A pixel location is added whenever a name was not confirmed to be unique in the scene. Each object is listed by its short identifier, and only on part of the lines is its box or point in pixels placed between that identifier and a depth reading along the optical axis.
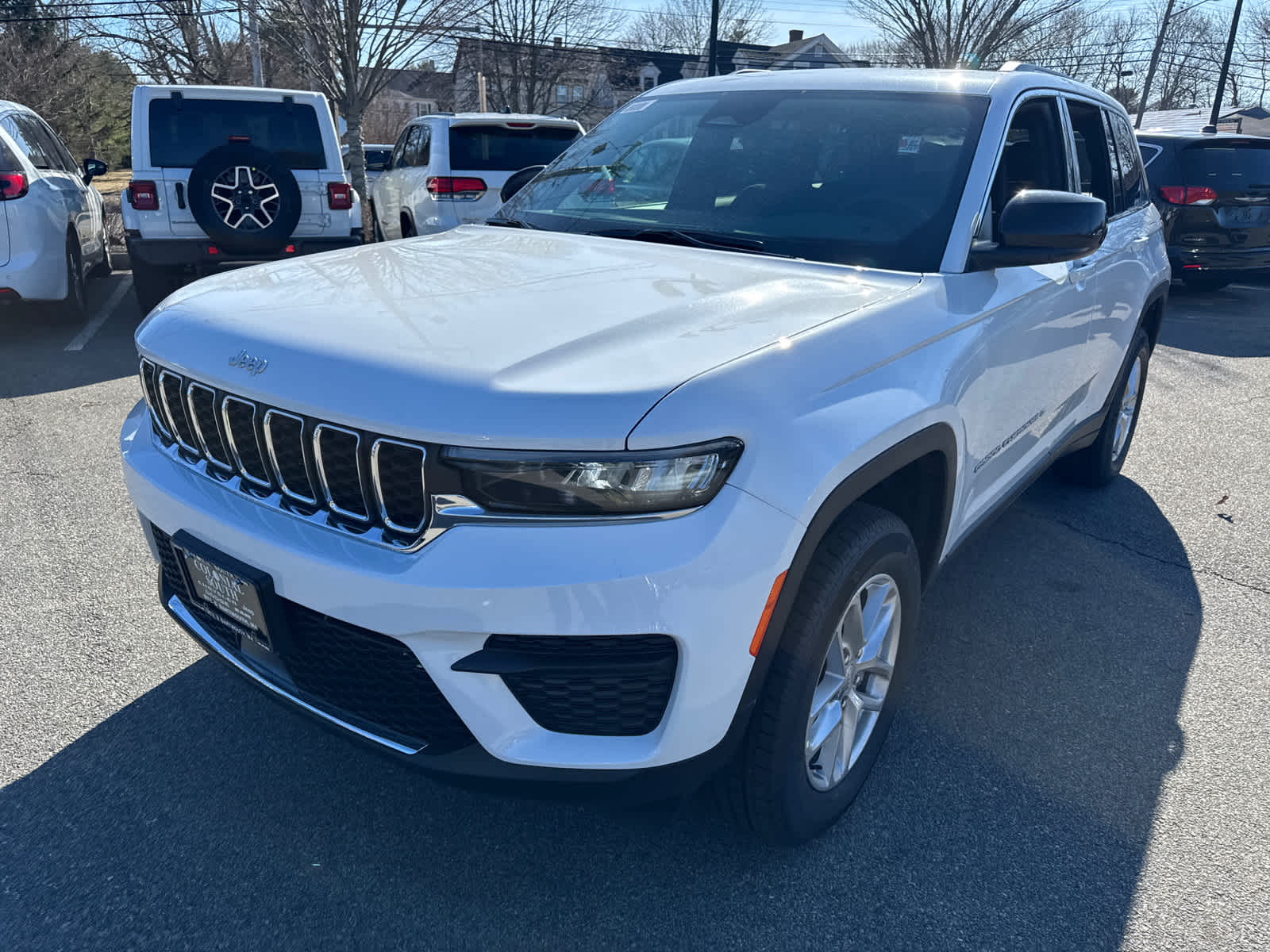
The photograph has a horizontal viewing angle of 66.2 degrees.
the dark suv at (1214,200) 9.23
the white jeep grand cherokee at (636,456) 1.73
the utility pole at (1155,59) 40.41
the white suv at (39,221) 6.76
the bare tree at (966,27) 27.62
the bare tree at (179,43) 25.09
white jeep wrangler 6.99
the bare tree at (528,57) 26.14
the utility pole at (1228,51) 31.11
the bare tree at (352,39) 16.25
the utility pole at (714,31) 23.01
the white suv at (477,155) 9.28
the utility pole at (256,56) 20.52
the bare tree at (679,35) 43.81
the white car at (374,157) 17.22
